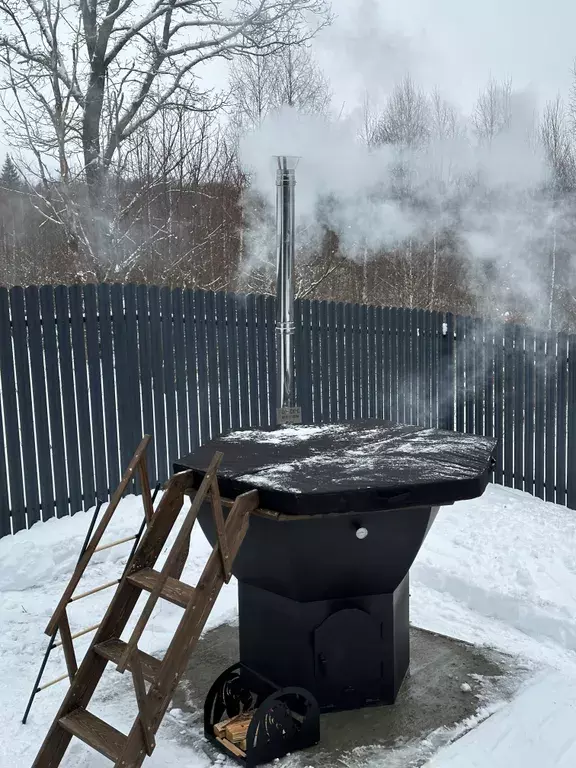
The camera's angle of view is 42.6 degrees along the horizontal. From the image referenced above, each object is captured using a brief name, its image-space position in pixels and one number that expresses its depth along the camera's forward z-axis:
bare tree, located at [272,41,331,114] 16.55
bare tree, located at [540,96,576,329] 20.55
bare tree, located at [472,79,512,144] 24.14
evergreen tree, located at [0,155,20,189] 30.80
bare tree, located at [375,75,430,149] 21.41
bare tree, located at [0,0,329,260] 11.77
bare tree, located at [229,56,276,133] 16.62
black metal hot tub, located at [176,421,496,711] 3.33
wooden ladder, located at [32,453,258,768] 2.88
